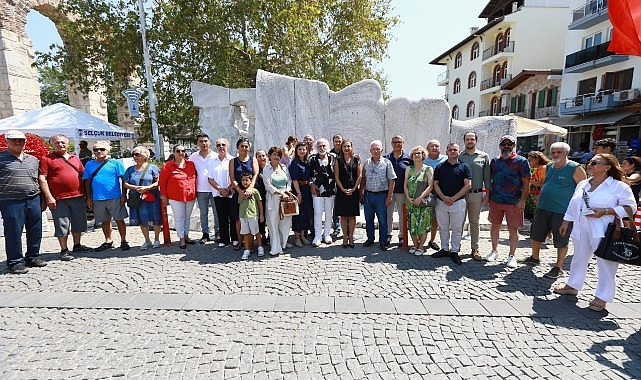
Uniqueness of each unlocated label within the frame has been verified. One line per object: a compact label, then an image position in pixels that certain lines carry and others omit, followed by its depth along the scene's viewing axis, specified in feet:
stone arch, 44.73
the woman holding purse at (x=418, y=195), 16.38
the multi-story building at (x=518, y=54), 92.27
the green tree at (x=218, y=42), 39.40
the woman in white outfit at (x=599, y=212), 11.19
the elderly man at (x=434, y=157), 17.07
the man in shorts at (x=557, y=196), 13.98
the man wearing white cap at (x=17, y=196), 14.65
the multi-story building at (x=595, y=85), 66.03
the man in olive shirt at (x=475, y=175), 15.98
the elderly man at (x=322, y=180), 17.90
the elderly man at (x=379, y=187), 17.44
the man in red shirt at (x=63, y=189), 16.07
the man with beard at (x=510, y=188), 15.24
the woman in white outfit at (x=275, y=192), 16.79
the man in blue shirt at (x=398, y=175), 17.90
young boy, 16.65
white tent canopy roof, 26.89
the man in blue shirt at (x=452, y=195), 15.51
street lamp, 39.07
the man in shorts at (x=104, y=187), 17.29
